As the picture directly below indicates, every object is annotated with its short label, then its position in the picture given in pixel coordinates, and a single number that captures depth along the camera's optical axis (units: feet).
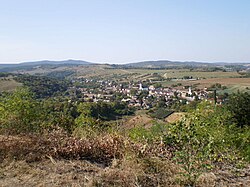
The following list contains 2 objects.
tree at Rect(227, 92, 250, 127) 50.41
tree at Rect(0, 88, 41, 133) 19.26
